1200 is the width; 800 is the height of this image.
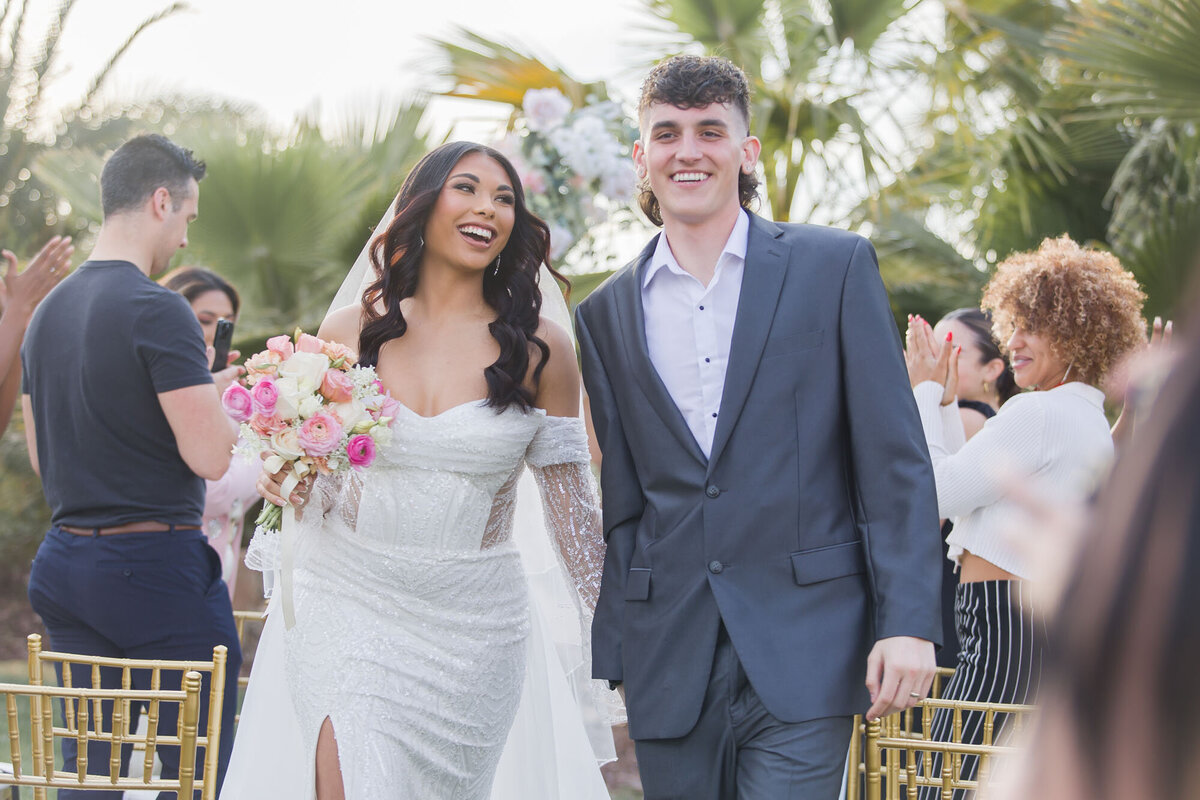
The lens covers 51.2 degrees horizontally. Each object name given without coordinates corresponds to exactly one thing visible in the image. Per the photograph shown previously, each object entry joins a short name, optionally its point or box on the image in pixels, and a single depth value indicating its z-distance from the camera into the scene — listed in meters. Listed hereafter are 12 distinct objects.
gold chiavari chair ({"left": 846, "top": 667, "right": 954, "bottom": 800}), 3.22
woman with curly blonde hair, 3.86
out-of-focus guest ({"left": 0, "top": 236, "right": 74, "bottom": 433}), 4.29
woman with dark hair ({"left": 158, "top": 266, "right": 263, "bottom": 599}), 5.18
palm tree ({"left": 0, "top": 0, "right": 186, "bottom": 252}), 11.27
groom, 2.68
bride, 3.39
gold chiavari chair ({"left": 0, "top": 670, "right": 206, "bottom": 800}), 2.90
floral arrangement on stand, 6.00
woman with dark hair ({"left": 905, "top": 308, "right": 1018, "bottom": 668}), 5.21
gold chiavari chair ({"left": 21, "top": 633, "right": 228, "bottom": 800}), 3.03
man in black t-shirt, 4.07
